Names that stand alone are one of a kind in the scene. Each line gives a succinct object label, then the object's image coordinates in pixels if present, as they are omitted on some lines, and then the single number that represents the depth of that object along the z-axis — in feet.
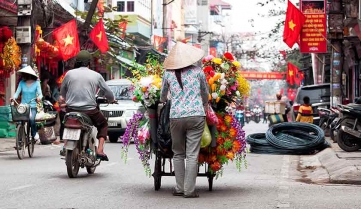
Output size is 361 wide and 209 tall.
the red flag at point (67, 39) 90.84
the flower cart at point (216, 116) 34.27
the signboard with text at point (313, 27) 100.48
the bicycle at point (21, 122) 52.39
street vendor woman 32.50
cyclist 53.83
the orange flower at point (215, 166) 34.24
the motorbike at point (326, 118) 80.89
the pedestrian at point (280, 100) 106.75
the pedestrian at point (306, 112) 89.10
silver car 79.87
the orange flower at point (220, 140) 34.42
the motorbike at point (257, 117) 283.59
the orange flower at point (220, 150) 34.37
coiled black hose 66.08
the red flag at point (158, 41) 188.00
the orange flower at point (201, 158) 34.53
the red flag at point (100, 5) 133.86
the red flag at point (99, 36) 101.30
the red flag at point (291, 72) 201.98
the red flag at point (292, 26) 95.45
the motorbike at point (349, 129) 62.03
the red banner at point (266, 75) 294.05
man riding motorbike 40.78
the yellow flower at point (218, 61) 35.19
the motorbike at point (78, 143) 39.17
